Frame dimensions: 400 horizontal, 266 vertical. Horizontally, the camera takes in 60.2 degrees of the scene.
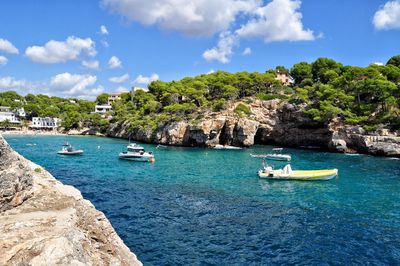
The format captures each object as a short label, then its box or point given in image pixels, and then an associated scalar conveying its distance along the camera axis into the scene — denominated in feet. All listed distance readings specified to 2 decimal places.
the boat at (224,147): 263.29
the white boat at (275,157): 200.39
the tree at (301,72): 371.97
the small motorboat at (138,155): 185.78
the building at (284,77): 431.18
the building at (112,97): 607.49
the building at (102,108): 531.50
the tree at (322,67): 354.74
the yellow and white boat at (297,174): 138.21
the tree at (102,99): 590.96
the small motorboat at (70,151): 210.38
